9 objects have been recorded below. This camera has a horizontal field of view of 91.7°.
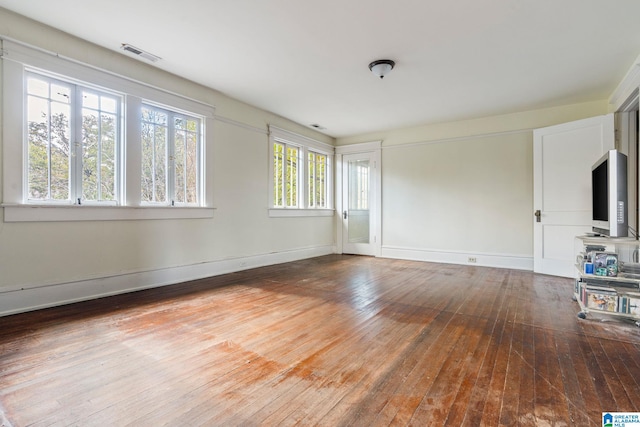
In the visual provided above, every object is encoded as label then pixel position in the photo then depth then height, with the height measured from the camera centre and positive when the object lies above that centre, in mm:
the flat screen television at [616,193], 2912 +189
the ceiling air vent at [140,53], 3426 +1837
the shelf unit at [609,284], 2797 -682
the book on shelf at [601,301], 2846 -812
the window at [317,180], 6977 +763
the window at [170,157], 4004 +768
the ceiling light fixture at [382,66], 3668 +1751
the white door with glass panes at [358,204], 7062 +215
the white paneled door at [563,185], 4457 +422
